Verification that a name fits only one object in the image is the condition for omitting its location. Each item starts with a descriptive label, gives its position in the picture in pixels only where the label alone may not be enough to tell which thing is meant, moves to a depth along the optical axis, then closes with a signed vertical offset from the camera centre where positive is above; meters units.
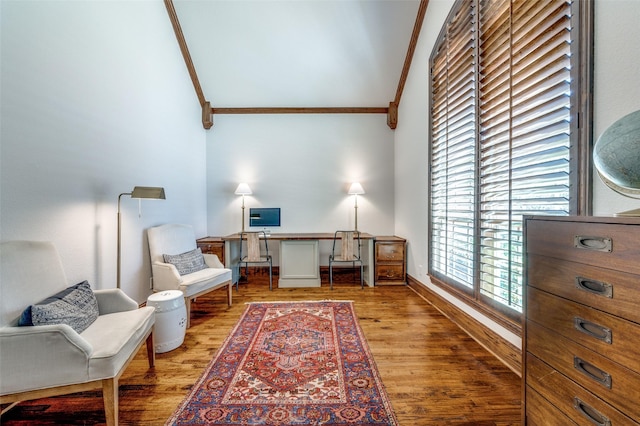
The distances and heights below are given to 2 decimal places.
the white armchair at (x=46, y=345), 1.23 -0.71
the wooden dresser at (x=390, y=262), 3.90 -0.75
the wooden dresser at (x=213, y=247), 3.88 -0.53
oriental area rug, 1.48 -1.16
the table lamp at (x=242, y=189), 4.29 +0.37
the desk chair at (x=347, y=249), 3.78 -0.55
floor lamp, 2.24 +0.16
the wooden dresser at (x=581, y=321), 0.87 -0.42
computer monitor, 4.52 -0.09
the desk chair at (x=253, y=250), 3.70 -0.55
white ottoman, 2.11 -0.91
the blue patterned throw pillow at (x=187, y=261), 2.88 -0.58
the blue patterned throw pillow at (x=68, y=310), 1.35 -0.57
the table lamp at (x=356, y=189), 4.33 +0.39
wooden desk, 3.92 -0.72
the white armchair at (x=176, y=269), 2.65 -0.65
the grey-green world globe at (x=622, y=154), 0.86 +0.21
